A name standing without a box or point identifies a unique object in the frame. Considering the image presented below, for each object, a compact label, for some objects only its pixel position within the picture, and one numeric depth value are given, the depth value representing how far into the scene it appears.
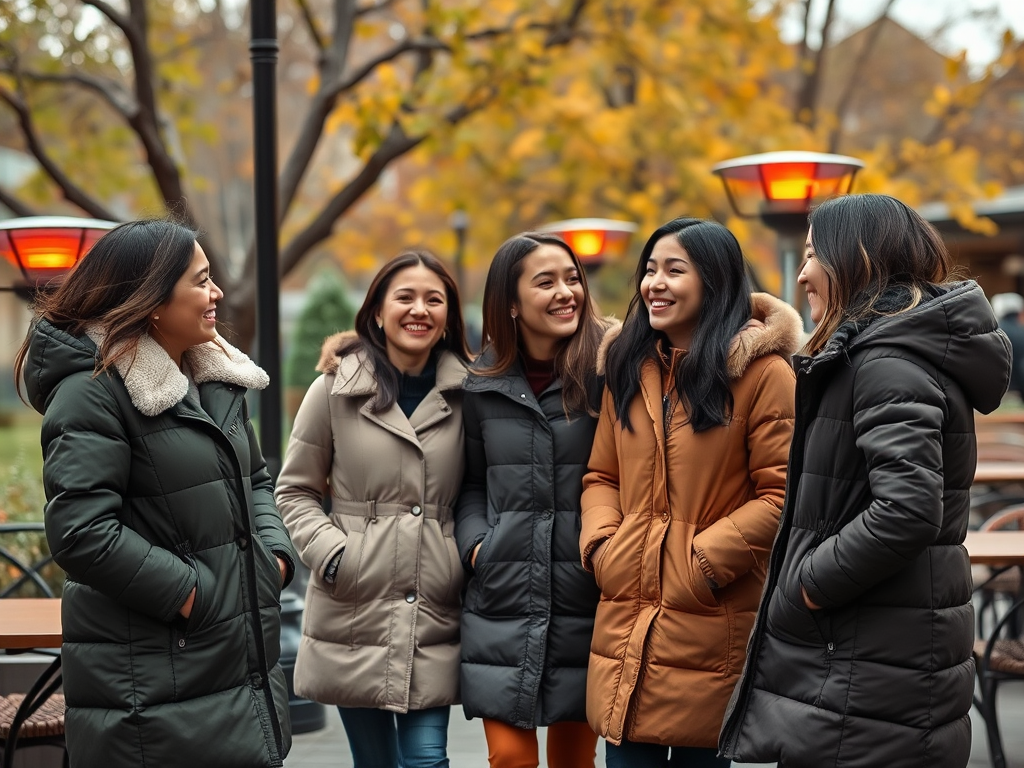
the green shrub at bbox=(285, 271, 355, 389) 16.47
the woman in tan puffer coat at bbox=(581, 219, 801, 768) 3.42
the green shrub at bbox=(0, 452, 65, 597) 6.60
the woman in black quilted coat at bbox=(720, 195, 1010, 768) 2.87
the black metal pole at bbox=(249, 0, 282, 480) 5.61
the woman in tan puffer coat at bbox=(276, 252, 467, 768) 3.89
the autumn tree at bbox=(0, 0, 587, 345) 8.76
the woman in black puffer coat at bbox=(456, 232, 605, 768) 3.72
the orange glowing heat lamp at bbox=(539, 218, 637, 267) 10.96
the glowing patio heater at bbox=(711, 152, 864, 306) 7.02
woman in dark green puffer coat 2.96
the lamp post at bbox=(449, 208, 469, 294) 16.78
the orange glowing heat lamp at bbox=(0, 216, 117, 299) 6.30
